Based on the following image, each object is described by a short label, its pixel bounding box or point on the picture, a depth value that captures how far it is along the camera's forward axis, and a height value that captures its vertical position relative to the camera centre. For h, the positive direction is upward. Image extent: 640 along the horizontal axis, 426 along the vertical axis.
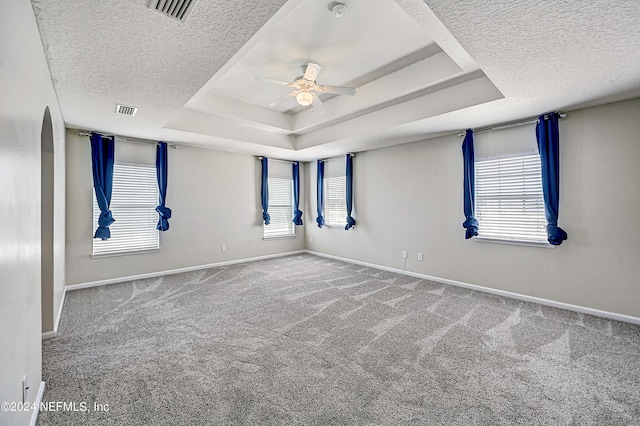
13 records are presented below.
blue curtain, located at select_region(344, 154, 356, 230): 6.18 +0.60
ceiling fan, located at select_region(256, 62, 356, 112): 3.22 +1.51
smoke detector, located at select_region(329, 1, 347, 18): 2.43 +1.80
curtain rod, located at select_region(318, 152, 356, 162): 6.16 +1.37
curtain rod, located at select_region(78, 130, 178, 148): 4.44 +1.36
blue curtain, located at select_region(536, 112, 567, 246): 3.56 +0.53
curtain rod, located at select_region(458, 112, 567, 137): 3.58 +1.25
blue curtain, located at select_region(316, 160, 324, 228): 6.88 +0.60
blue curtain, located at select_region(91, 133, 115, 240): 4.47 +0.69
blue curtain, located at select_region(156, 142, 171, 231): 5.11 +0.69
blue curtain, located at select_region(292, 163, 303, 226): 7.22 +0.55
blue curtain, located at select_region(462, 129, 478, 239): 4.32 +0.42
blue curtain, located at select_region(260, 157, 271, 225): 6.55 +0.58
